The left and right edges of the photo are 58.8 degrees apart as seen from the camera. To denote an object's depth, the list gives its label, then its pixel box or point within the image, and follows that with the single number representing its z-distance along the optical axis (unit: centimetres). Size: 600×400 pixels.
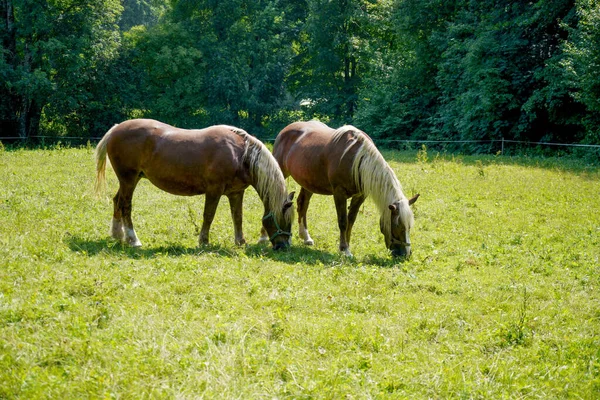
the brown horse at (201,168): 774
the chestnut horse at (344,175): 759
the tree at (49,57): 2702
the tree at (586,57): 1830
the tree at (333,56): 3512
